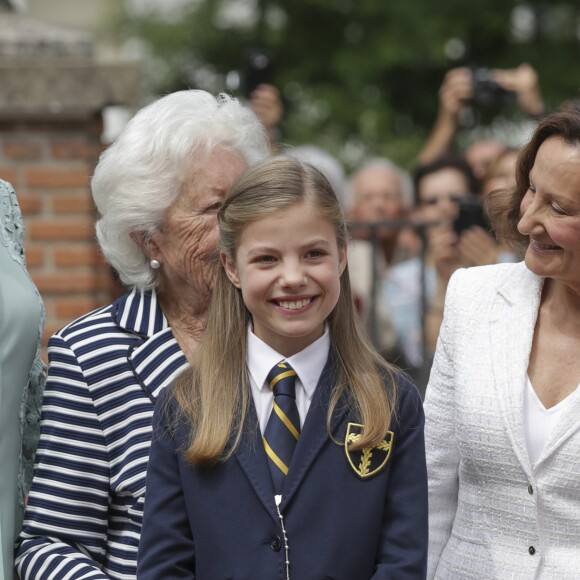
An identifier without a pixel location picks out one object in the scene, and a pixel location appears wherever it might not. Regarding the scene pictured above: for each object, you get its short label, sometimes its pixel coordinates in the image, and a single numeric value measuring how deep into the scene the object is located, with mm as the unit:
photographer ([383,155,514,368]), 10548
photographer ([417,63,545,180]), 13492
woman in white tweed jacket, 5380
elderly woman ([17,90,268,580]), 5548
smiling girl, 4986
